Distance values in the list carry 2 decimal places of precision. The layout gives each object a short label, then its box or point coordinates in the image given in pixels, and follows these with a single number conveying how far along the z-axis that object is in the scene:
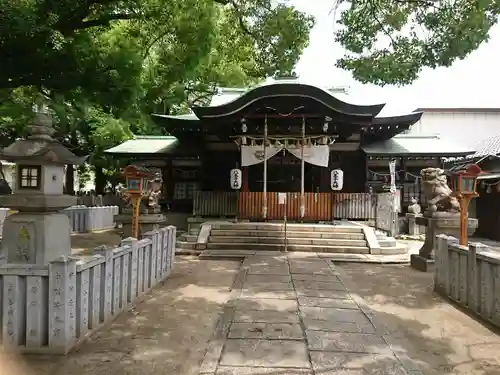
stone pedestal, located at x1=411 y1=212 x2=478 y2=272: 9.57
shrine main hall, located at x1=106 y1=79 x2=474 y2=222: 14.49
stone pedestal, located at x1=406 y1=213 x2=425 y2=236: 16.83
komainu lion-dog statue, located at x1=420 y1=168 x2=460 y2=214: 9.90
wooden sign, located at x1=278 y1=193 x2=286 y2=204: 14.42
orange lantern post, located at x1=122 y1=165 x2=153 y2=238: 8.40
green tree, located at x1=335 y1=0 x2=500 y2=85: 8.66
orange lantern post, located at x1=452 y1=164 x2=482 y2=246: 8.23
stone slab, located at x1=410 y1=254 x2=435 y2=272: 9.89
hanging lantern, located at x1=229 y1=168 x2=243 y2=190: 15.41
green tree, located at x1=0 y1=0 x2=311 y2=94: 8.59
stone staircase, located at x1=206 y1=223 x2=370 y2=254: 12.51
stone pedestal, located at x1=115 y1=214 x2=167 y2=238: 9.57
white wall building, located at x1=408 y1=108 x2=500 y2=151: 34.66
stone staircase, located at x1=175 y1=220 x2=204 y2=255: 12.27
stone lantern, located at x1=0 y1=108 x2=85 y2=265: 6.30
